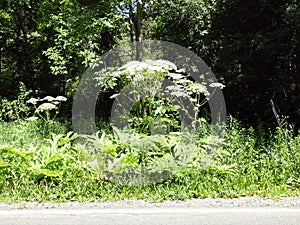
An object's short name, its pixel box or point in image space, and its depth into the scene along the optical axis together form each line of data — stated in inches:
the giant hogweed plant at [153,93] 196.9
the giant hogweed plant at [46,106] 211.9
